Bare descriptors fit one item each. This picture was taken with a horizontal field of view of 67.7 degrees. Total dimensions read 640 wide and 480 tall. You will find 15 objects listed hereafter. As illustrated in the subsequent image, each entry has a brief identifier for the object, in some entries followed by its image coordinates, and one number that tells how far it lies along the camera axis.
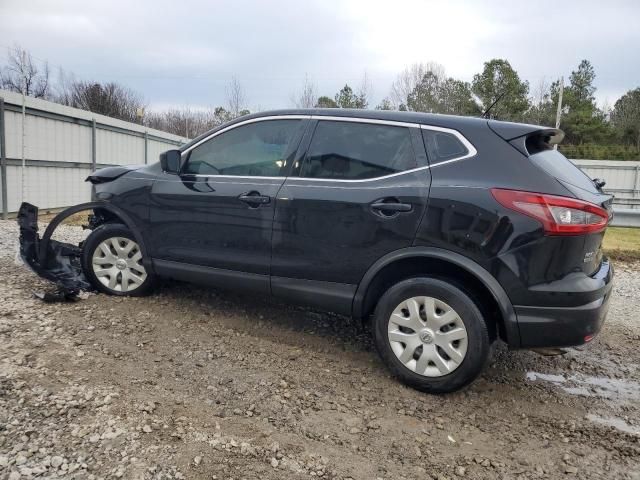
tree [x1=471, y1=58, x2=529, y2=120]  31.31
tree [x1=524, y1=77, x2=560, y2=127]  32.94
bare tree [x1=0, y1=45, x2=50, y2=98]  28.36
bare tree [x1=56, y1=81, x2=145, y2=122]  35.96
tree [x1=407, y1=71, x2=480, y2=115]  29.42
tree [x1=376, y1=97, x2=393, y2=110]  29.79
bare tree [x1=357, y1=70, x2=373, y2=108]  28.11
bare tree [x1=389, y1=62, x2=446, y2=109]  29.61
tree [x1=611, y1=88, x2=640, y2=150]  34.81
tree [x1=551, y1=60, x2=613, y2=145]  34.66
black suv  2.93
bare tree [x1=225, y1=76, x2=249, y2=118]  27.23
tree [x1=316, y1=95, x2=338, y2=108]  29.92
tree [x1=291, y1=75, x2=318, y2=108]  24.33
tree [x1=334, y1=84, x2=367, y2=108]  29.08
